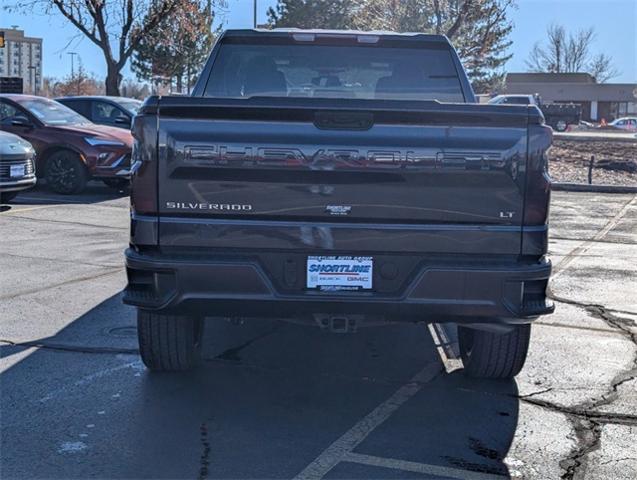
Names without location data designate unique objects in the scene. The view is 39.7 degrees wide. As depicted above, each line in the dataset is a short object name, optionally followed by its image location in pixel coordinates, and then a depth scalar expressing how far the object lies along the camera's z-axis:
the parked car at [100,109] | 17.56
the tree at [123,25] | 24.20
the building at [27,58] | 93.75
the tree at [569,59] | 100.62
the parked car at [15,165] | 12.52
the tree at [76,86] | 58.66
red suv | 14.73
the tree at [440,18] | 26.95
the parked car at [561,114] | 50.66
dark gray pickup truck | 4.42
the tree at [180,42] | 26.08
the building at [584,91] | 88.19
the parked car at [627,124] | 64.12
